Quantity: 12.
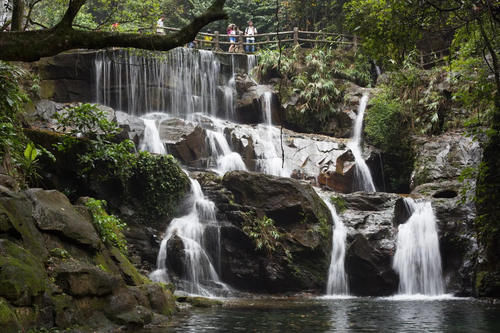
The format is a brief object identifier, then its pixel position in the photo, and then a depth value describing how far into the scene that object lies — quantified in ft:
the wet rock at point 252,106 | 80.79
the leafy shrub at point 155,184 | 47.34
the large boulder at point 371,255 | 49.21
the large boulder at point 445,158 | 60.90
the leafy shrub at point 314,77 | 81.56
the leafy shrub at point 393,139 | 70.54
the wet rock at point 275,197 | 50.06
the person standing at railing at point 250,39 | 96.03
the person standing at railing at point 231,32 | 95.81
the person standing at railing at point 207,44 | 104.11
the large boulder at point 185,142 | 62.39
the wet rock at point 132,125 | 57.80
